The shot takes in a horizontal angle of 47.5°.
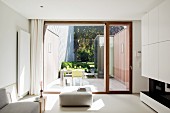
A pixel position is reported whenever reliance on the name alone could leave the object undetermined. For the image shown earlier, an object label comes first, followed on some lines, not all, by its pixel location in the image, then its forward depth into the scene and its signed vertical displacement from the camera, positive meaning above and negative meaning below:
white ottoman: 4.80 -1.00
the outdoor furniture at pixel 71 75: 7.29 -0.62
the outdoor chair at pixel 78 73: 7.27 -0.54
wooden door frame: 6.78 +0.55
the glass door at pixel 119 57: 6.90 +0.06
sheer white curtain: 6.54 +0.19
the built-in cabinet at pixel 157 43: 3.89 +0.35
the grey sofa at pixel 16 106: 3.24 -0.86
